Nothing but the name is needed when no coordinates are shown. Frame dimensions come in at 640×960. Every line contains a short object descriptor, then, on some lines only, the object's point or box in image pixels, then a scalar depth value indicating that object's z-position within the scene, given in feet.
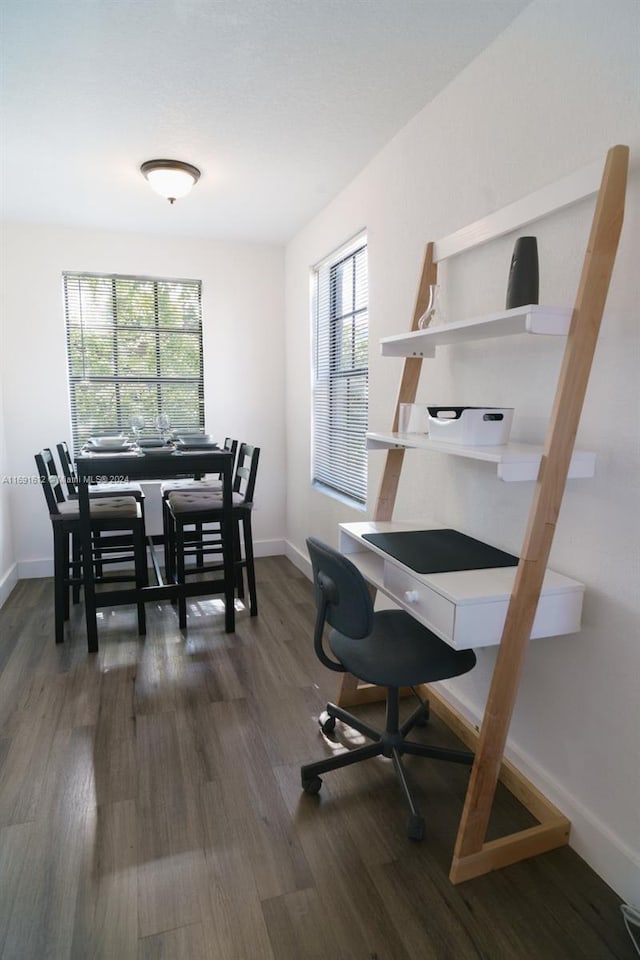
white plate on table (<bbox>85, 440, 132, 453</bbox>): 10.19
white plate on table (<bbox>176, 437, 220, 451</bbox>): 10.55
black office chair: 5.67
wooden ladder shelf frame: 4.56
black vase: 5.37
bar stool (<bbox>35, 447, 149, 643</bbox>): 10.03
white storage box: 5.53
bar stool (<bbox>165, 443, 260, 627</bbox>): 10.91
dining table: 9.43
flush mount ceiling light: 9.58
